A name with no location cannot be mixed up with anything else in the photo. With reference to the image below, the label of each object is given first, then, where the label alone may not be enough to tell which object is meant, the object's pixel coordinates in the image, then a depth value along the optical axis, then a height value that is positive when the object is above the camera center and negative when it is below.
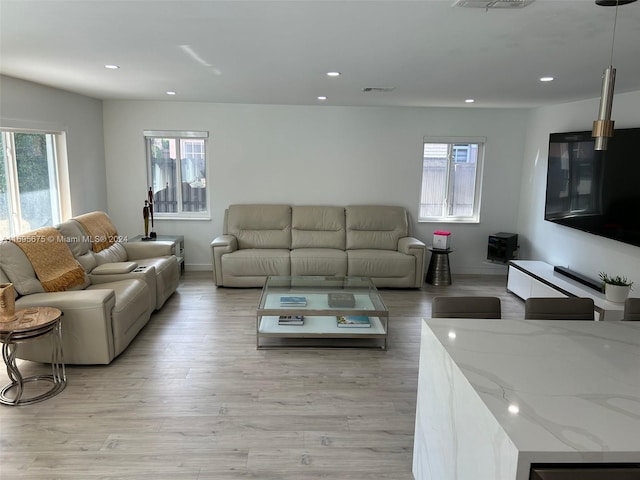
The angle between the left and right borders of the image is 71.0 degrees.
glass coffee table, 4.13 -1.34
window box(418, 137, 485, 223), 6.73 -0.06
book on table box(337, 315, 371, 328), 4.25 -1.38
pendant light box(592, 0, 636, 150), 1.94 +0.32
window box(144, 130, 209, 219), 6.62 -0.04
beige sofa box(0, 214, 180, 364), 3.62 -1.10
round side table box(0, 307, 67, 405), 3.10 -1.29
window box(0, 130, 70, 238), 4.46 -0.13
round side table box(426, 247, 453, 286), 6.33 -1.28
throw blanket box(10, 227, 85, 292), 3.85 -0.79
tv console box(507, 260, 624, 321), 4.04 -1.12
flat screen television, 4.11 -0.04
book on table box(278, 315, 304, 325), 4.32 -1.39
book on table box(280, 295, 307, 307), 4.26 -1.22
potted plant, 4.05 -0.98
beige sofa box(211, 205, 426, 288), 5.94 -0.97
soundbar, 4.58 -1.05
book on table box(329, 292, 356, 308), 4.34 -1.22
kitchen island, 1.37 -0.77
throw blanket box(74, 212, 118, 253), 4.96 -0.66
